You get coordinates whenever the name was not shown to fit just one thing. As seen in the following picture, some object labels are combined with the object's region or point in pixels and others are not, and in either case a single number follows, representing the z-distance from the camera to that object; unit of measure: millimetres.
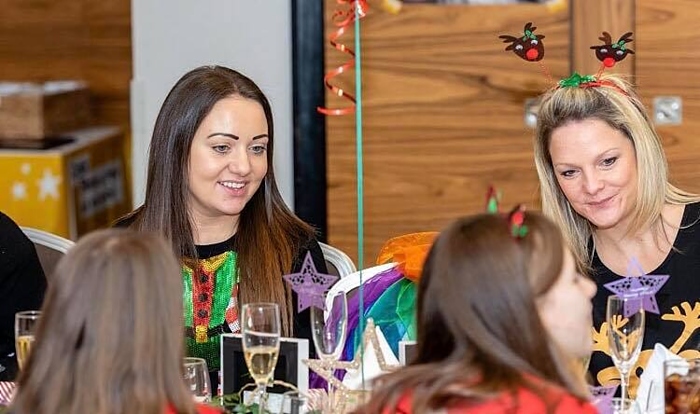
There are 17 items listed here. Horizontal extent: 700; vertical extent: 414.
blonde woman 4459
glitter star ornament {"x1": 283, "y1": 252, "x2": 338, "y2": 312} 3778
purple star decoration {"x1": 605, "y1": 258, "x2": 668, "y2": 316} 3643
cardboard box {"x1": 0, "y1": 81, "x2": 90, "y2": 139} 8481
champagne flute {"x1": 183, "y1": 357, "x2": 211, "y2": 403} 3789
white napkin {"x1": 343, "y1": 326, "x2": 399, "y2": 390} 3816
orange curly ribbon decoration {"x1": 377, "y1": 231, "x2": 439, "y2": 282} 4438
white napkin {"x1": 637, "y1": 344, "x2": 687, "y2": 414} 3564
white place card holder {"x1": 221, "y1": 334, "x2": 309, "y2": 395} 3778
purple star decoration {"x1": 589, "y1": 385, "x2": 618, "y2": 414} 3567
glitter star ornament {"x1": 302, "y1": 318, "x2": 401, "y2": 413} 3719
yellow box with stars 8186
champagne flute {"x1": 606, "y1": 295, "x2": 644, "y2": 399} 3643
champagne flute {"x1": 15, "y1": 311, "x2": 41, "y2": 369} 3612
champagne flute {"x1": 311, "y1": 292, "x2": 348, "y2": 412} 3695
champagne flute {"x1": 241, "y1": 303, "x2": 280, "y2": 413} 3619
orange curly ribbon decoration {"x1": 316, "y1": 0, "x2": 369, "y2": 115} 3511
